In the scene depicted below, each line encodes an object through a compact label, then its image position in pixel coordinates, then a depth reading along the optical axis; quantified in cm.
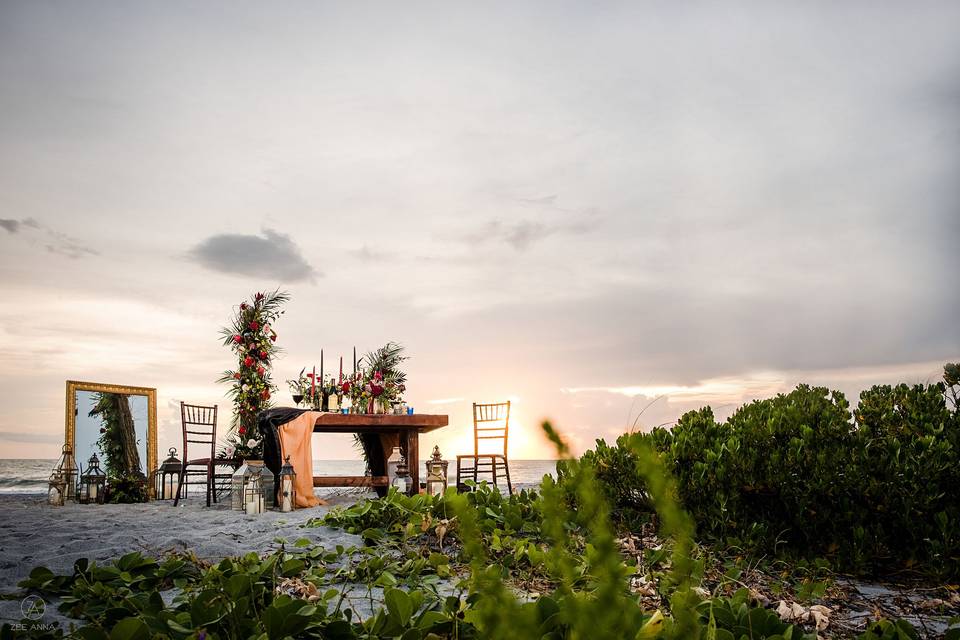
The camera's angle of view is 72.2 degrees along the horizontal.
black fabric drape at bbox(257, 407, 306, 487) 709
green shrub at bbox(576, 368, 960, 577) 350
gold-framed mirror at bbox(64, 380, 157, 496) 845
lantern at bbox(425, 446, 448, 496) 623
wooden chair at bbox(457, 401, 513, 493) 909
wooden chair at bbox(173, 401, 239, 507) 786
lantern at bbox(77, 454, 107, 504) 806
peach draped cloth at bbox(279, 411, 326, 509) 697
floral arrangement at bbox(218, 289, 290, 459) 925
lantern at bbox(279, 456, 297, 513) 646
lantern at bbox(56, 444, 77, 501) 808
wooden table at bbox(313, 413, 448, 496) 714
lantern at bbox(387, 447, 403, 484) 710
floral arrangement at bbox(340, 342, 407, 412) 829
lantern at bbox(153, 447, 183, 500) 859
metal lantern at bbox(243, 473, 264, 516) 638
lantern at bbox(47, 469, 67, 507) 784
